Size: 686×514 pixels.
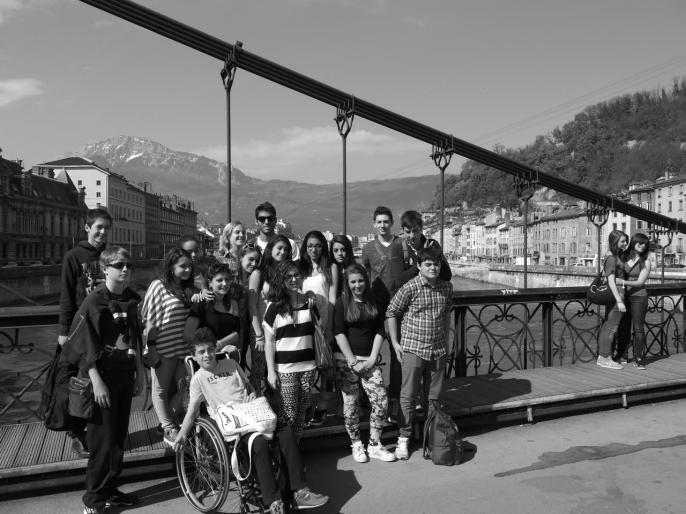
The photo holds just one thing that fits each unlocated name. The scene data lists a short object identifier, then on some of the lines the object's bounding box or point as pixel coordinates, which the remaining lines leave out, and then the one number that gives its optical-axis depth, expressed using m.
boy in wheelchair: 2.96
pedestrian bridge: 3.47
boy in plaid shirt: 3.95
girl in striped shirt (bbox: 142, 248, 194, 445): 3.68
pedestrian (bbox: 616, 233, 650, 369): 5.64
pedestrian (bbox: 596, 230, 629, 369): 5.70
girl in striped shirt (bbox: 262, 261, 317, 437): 3.66
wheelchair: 3.07
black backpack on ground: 3.83
